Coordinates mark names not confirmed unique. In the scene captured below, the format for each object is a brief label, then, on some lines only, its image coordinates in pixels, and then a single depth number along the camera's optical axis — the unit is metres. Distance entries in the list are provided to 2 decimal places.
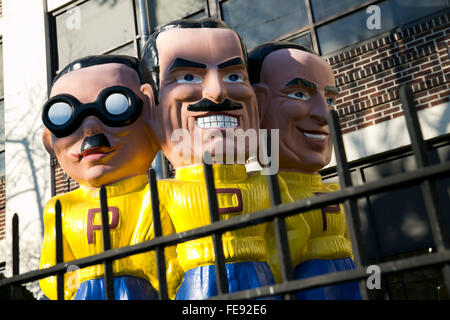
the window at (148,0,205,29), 7.47
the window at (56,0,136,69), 8.03
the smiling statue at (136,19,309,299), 2.93
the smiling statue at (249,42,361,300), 3.33
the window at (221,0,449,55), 6.05
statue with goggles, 3.05
